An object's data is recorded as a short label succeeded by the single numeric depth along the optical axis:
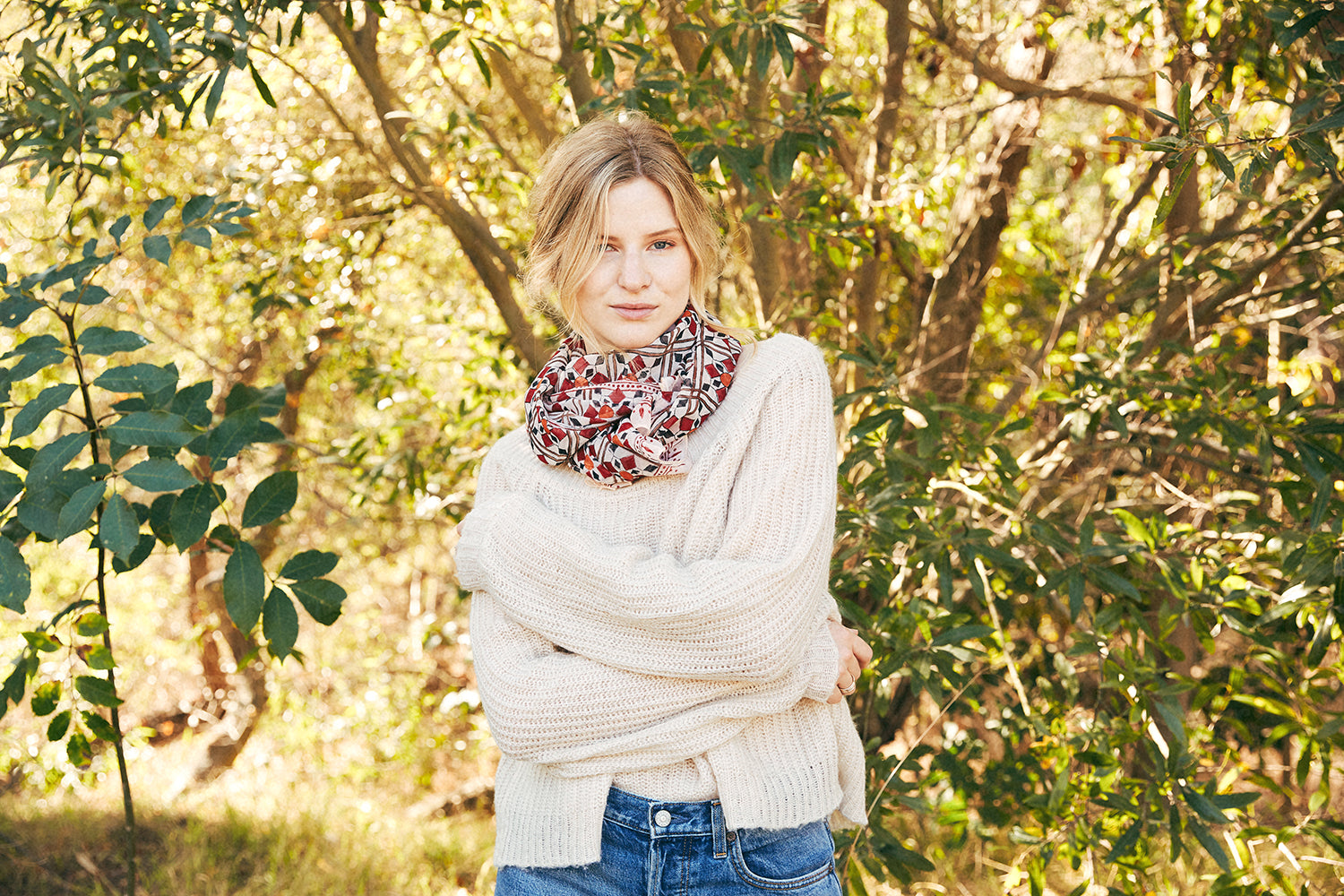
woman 1.29
